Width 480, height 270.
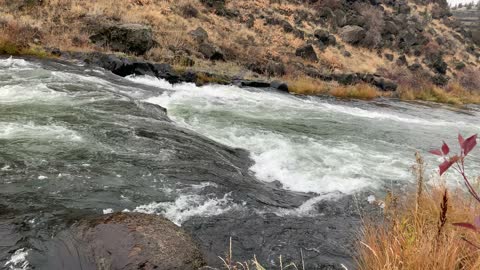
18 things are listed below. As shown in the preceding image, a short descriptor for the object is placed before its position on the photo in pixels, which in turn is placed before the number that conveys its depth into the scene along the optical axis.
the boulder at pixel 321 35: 29.87
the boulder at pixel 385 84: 22.42
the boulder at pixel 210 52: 19.72
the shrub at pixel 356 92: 18.69
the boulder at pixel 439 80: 29.31
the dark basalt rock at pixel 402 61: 31.81
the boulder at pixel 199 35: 20.76
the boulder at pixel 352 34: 32.53
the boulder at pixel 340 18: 34.78
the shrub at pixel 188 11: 24.40
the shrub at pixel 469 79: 31.88
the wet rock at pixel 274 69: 20.44
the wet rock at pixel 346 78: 21.59
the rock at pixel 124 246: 3.12
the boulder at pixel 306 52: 24.95
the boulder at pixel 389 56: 32.38
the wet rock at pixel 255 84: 16.52
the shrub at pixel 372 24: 33.12
